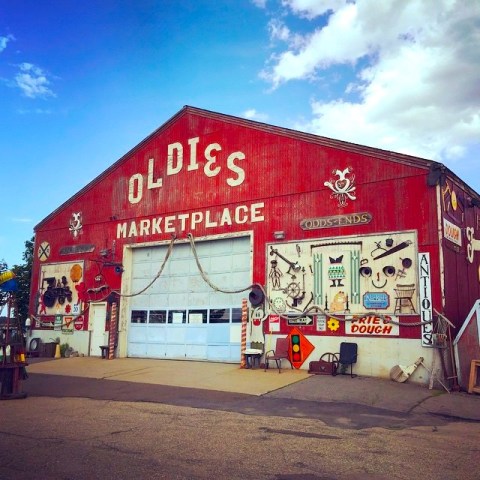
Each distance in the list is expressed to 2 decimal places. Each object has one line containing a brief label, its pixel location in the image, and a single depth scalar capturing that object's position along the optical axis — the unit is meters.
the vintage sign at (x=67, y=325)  23.12
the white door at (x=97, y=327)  22.19
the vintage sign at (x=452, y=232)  15.29
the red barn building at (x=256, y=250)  15.24
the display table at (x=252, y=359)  17.15
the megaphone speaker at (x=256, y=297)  17.75
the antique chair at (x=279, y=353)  16.33
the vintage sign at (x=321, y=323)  16.27
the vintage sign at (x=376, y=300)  15.28
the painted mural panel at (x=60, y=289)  23.42
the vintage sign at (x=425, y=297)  14.38
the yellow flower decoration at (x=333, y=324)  16.02
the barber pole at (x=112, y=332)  20.78
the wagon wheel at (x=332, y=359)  15.34
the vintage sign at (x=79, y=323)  22.83
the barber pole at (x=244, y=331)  17.34
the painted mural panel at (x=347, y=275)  15.16
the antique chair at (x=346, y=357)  15.20
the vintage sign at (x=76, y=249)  23.59
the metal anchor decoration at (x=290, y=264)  17.22
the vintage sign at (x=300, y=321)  16.62
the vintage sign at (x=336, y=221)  16.30
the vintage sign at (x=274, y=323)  17.30
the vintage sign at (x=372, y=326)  15.05
